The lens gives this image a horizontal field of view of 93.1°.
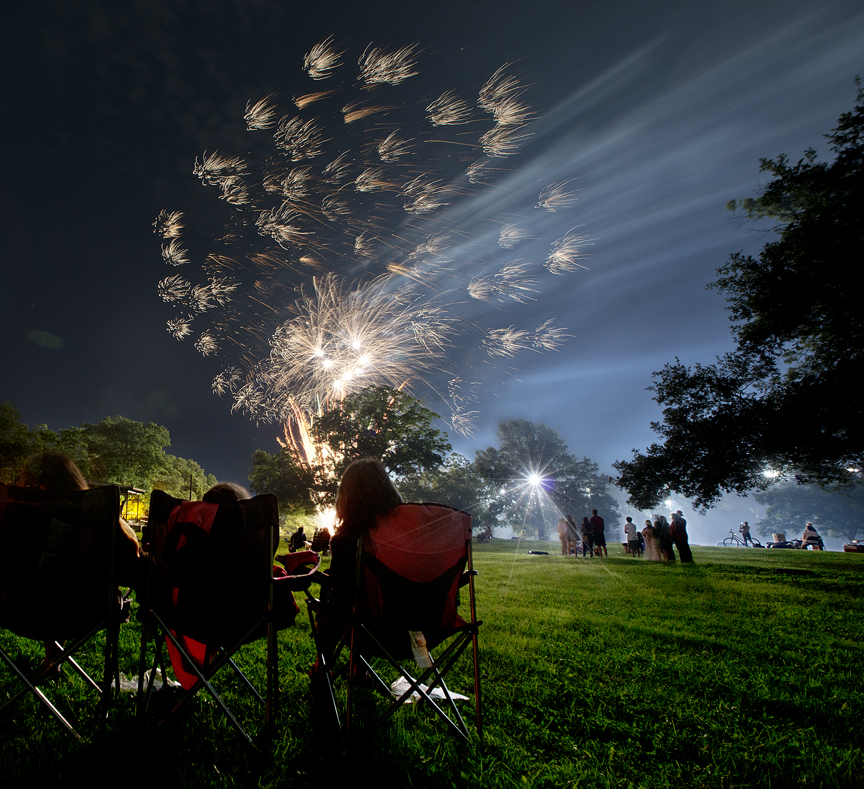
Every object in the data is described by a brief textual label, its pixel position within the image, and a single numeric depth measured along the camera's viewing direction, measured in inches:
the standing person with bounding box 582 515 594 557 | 700.2
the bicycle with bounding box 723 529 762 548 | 1662.2
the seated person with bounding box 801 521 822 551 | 1087.5
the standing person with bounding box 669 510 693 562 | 545.3
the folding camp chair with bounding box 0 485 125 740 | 98.5
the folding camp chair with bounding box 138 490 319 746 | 99.5
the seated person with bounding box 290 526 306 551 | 540.7
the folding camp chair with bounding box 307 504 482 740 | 102.2
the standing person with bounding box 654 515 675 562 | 578.9
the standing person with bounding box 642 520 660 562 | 600.0
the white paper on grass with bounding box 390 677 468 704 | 120.1
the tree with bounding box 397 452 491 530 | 2143.0
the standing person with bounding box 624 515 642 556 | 786.2
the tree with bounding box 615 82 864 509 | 514.9
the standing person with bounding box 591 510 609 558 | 668.6
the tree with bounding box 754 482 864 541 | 3112.7
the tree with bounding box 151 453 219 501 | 2301.9
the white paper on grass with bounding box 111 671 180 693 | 121.6
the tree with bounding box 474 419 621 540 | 2640.3
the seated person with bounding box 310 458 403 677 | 108.8
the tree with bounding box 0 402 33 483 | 1392.7
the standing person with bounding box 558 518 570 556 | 819.9
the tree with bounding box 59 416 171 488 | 1887.3
